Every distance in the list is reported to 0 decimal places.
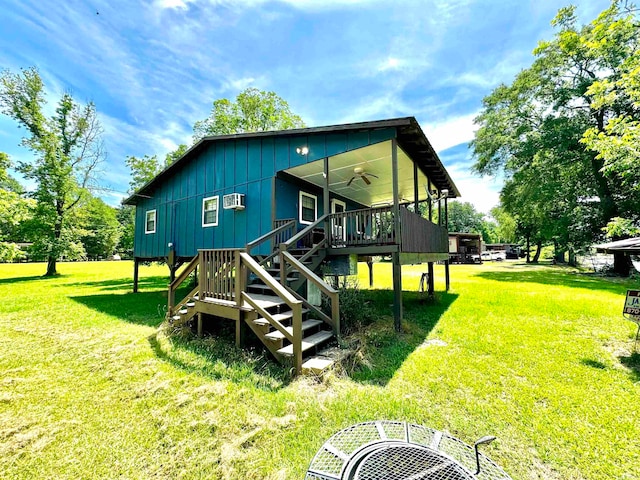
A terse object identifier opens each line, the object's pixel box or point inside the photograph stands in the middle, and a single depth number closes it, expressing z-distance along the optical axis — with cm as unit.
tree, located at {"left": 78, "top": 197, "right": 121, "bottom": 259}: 3179
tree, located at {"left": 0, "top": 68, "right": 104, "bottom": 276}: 1677
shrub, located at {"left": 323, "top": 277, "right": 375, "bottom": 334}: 594
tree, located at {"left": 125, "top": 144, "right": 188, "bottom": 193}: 2027
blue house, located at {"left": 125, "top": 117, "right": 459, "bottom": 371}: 501
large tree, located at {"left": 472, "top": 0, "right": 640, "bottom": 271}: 1593
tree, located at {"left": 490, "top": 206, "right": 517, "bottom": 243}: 3487
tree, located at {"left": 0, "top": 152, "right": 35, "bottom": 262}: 1089
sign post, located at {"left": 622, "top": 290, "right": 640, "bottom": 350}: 482
